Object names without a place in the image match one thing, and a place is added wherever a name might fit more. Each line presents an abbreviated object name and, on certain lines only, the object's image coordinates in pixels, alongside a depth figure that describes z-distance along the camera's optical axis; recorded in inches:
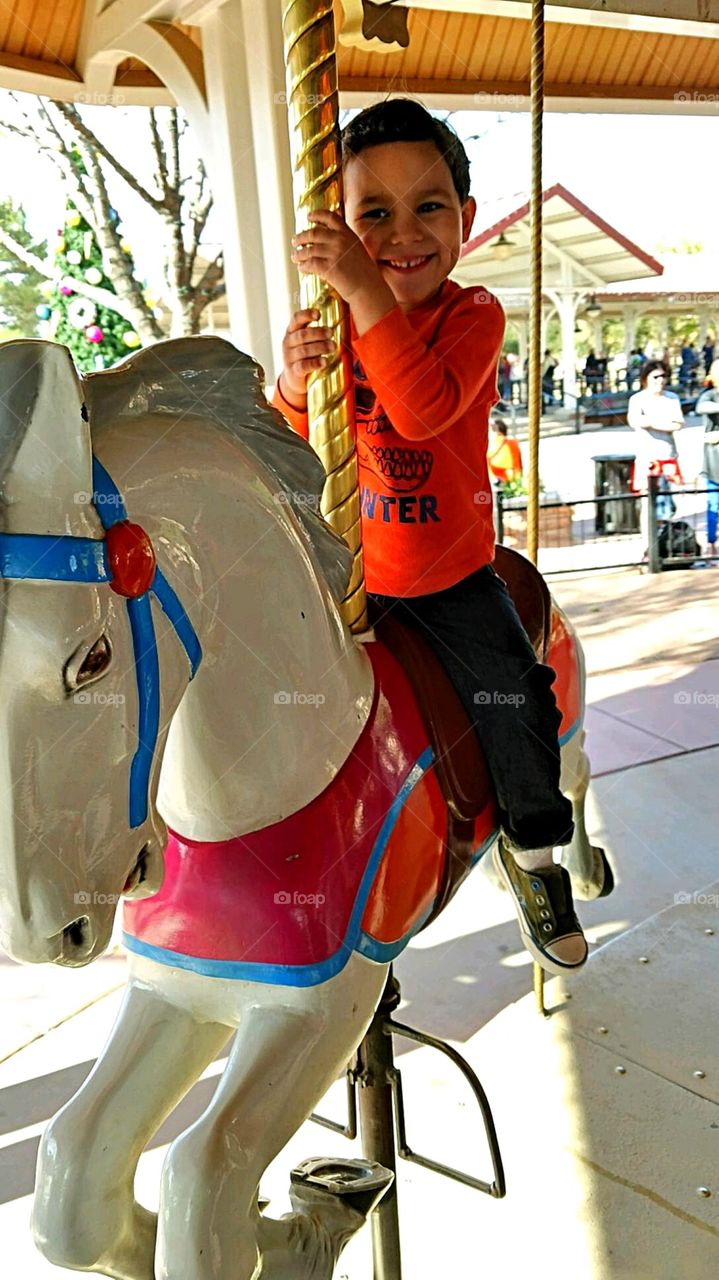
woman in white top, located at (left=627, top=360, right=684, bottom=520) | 247.9
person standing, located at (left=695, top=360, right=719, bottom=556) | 259.8
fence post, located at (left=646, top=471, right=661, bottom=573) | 228.7
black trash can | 302.0
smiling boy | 42.7
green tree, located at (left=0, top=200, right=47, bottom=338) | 296.4
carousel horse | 24.0
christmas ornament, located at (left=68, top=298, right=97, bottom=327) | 221.6
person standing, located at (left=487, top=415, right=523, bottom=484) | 276.1
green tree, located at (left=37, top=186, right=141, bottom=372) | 215.8
